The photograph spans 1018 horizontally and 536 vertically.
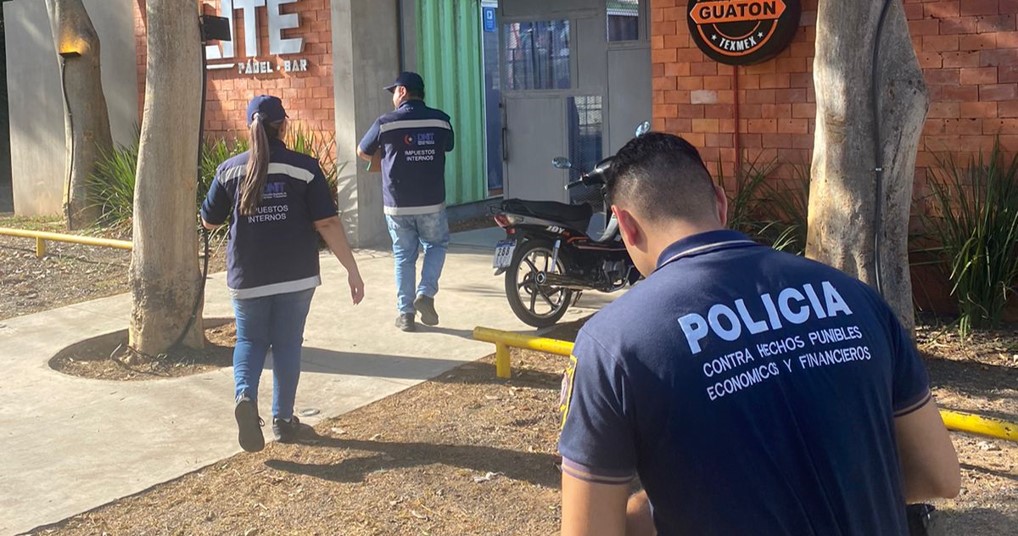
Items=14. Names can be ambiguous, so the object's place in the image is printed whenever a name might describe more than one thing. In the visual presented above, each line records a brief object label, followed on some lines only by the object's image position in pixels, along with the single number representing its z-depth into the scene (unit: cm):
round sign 896
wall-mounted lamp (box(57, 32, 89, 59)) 1372
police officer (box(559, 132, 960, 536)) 204
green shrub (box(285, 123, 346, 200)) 1257
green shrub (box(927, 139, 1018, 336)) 764
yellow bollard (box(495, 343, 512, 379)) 715
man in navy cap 855
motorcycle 822
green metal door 1335
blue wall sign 1412
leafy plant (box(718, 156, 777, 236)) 912
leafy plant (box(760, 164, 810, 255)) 862
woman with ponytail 594
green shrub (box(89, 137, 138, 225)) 1353
